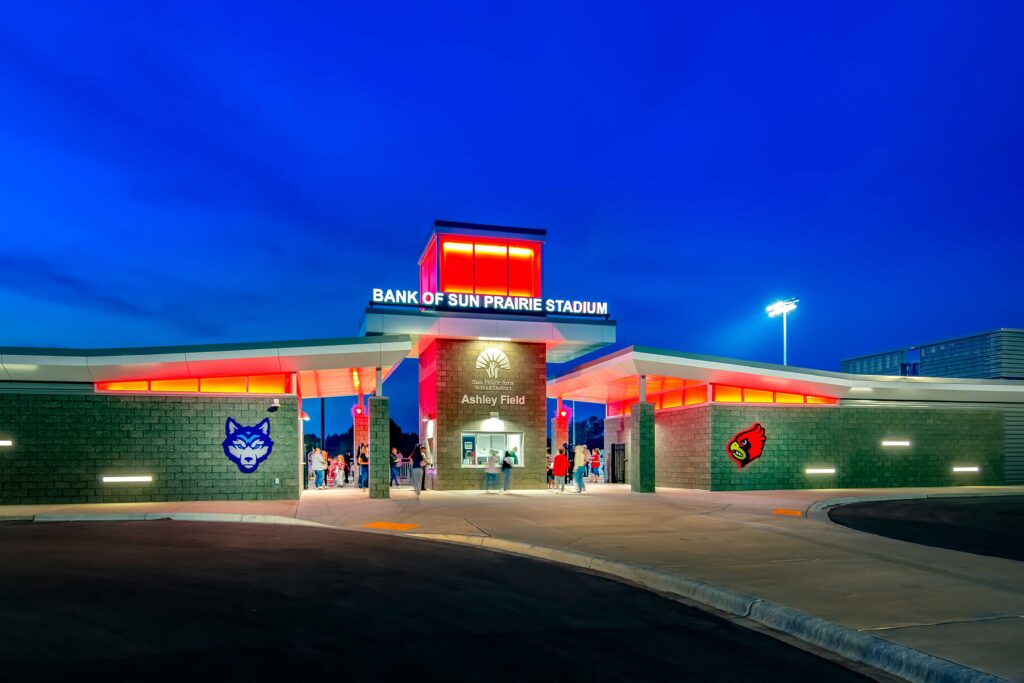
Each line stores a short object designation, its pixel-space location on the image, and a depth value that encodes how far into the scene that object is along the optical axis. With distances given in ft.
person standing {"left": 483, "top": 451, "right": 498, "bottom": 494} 88.38
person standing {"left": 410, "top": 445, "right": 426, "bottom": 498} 81.76
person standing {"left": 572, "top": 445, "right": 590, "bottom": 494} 85.35
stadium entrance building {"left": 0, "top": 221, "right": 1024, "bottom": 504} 71.31
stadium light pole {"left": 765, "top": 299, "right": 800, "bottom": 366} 122.52
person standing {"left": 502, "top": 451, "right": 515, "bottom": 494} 86.07
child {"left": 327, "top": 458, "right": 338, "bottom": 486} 124.16
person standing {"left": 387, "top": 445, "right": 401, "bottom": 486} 100.48
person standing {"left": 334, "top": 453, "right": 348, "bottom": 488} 111.53
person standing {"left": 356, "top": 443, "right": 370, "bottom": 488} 106.93
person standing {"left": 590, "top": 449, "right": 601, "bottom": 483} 128.47
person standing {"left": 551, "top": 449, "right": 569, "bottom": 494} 85.51
